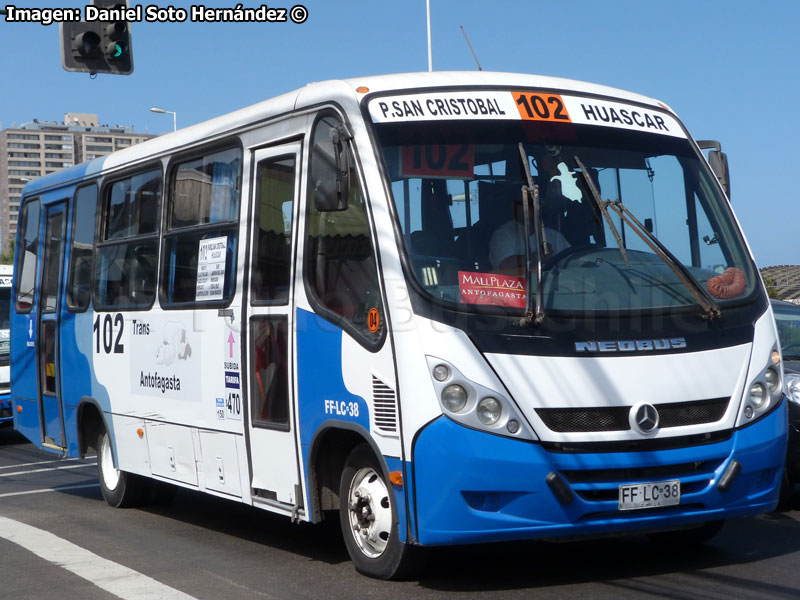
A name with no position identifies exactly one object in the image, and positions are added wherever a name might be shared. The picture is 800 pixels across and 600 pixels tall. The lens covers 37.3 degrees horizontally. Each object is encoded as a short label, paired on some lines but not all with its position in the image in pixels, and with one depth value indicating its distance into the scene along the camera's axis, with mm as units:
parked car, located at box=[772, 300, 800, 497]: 9016
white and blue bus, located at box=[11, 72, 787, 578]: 6215
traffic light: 12062
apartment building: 183750
